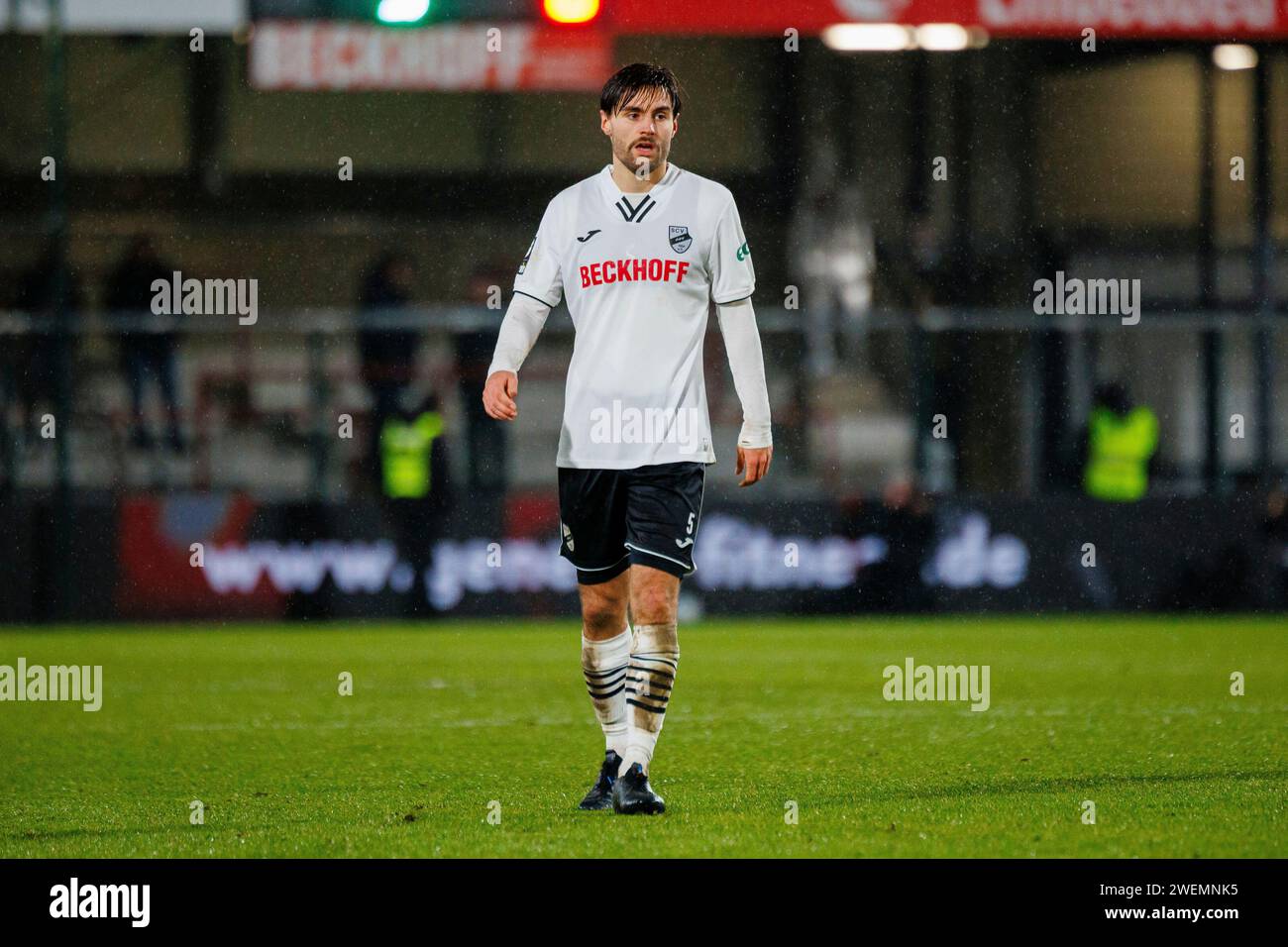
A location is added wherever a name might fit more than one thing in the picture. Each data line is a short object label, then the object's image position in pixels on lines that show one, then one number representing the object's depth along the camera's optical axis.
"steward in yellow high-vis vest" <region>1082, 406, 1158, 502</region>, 14.41
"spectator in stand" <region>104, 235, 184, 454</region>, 14.10
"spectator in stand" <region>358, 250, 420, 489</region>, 14.16
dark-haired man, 5.36
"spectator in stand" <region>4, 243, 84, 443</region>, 14.00
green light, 14.01
